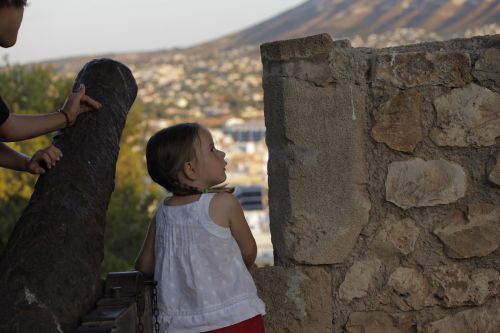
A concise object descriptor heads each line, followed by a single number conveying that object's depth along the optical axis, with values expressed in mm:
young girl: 2561
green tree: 16594
